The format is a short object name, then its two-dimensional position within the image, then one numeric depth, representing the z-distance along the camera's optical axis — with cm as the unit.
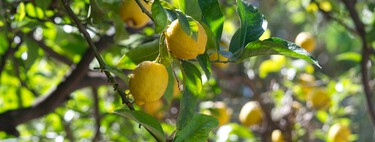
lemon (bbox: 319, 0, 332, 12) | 211
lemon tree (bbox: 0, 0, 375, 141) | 66
